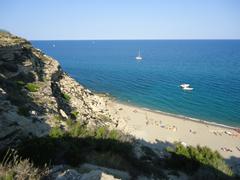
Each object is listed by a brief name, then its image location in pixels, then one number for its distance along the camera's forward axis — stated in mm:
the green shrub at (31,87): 18902
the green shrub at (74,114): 20528
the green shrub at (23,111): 12300
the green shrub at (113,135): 14605
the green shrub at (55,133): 11156
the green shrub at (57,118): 14628
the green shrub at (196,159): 15023
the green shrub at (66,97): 24266
